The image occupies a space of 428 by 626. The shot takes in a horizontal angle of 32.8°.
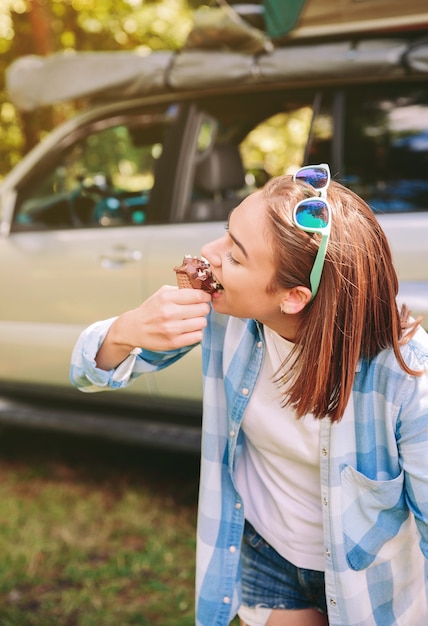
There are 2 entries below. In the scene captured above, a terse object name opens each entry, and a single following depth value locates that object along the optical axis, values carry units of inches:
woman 58.7
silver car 118.7
